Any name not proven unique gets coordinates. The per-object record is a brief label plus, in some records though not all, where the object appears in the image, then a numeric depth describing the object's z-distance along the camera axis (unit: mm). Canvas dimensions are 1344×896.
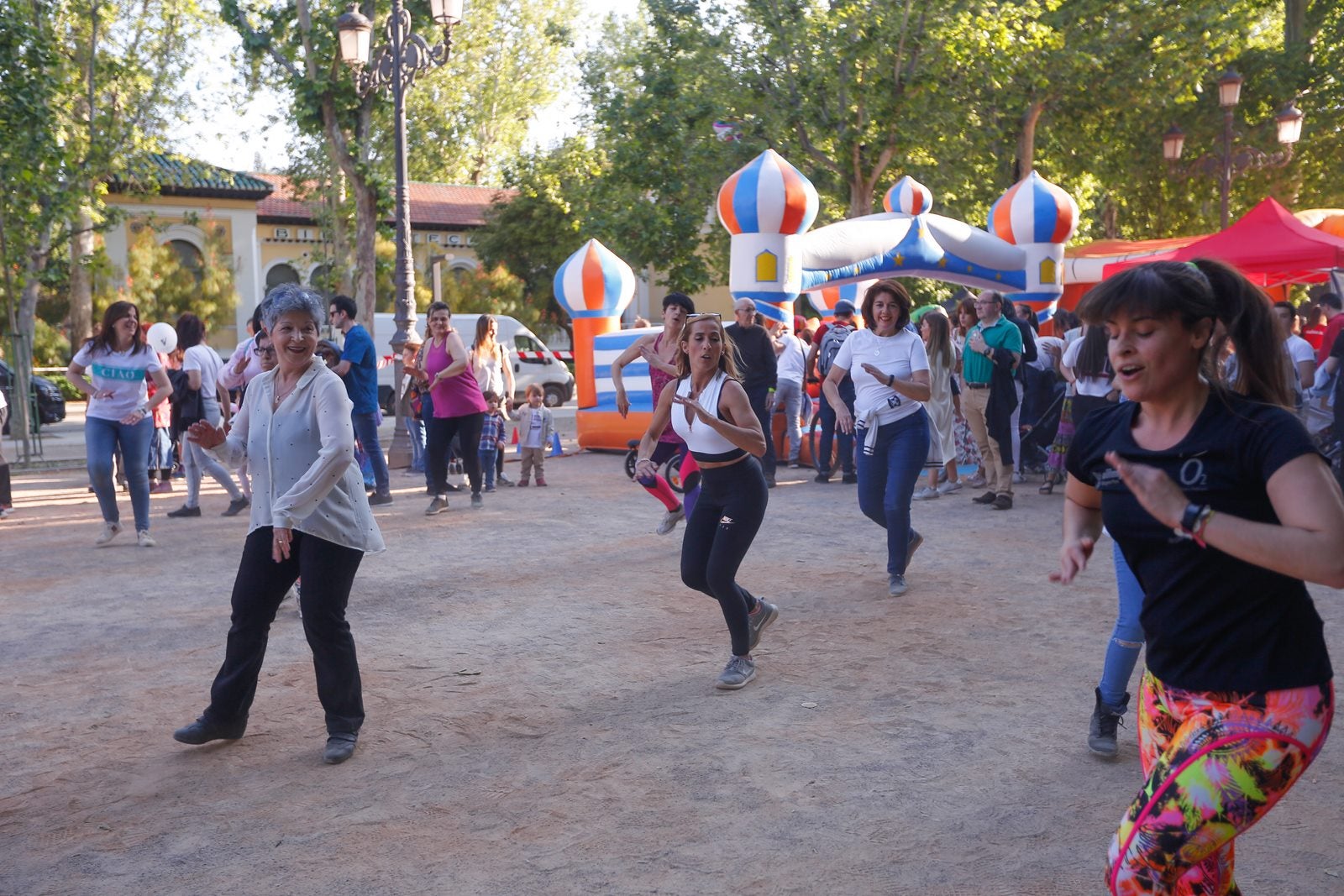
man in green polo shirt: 11211
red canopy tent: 14219
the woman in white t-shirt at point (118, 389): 8922
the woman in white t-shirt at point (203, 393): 10953
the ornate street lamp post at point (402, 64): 15484
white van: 27281
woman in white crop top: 5531
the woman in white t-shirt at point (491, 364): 12180
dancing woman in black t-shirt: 2260
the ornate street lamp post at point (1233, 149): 18844
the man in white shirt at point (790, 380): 13727
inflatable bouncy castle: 14188
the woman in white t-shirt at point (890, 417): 7293
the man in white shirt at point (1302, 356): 11094
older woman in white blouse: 4688
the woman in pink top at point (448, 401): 10609
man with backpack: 12594
